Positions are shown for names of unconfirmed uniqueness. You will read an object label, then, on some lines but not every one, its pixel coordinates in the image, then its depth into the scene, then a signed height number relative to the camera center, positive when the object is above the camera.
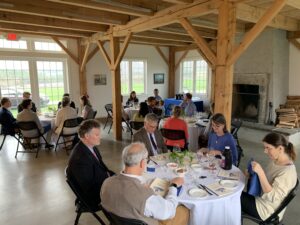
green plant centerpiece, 2.60 -0.84
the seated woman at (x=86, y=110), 5.94 -0.68
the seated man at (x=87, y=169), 2.24 -0.82
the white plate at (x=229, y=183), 2.08 -0.89
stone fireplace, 6.85 -0.43
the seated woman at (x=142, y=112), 5.68 -0.70
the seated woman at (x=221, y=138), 2.96 -0.70
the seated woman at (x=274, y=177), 1.95 -0.79
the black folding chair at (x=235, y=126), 4.90 -0.90
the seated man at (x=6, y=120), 5.27 -0.82
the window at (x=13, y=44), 7.32 +1.22
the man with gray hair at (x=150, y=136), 3.16 -0.72
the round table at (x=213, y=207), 1.87 -0.99
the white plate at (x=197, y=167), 2.44 -0.88
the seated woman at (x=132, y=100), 8.16 -0.60
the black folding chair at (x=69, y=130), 5.16 -1.05
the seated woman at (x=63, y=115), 5.24 -0.71
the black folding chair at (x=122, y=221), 1.52 -0.89
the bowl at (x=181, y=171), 2.27 -0.88
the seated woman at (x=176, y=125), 4.10 -0.73
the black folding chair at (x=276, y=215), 1.95 -1.16
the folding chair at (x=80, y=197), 2.23 -1.08
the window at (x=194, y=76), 10.48 +0.29
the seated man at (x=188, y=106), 6.06 -0.61
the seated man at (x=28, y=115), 4.93 -0.67
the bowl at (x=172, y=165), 2.50 -0.88
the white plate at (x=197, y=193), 1.94 -0.91
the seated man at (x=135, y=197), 1.54 -0.75
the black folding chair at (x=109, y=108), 7.37 -0.79
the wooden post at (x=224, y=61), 3.45 +0.32
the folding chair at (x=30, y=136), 4.86 -1.14
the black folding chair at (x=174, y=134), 4.08 -0.89
